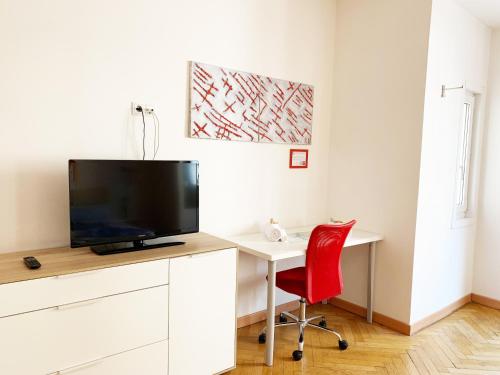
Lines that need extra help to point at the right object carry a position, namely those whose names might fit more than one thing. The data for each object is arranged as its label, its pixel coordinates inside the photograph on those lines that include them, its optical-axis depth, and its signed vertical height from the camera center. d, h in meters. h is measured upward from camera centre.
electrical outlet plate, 2.54 +0.31
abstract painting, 2.85 +0.42
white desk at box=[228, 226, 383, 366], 2.62 -0.63
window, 3.75 +0.06
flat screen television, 2.15 -0.28
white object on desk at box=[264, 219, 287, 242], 2.93 -0.56
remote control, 1.87 -0.54
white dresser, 1.77 -0.81
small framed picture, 3.50 +0.02
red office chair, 2.68 -0.82
